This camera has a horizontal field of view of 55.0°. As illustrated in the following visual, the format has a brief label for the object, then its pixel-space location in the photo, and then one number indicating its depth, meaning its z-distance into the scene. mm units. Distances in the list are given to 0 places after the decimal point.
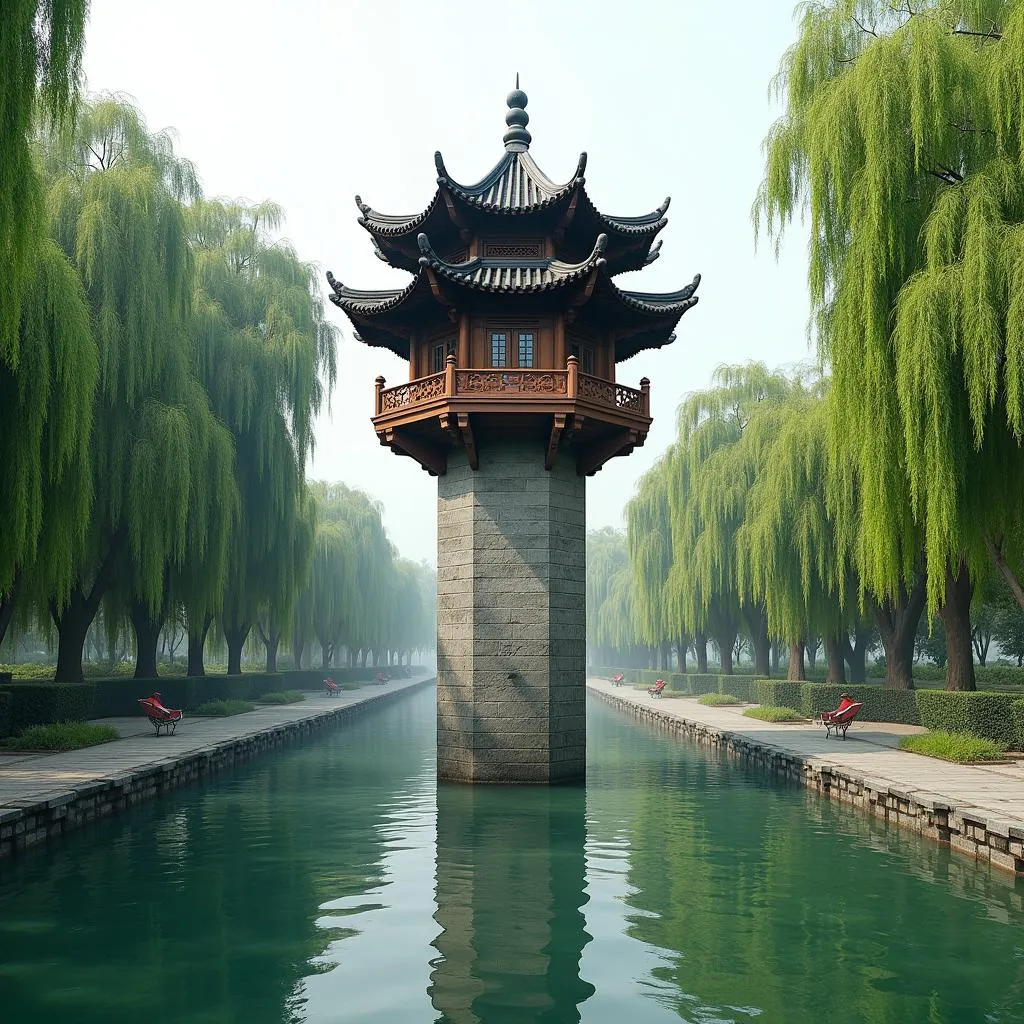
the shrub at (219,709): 32562
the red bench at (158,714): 24109
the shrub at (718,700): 40406
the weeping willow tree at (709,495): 36406
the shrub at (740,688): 39781
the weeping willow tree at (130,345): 22594
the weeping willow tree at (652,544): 45750
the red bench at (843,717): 24453
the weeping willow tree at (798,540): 27984
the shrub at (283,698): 40375
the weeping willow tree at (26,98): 11594
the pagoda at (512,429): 18828
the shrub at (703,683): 46000
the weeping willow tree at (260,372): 29922
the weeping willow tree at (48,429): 17578
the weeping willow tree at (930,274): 15000
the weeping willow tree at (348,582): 47062
